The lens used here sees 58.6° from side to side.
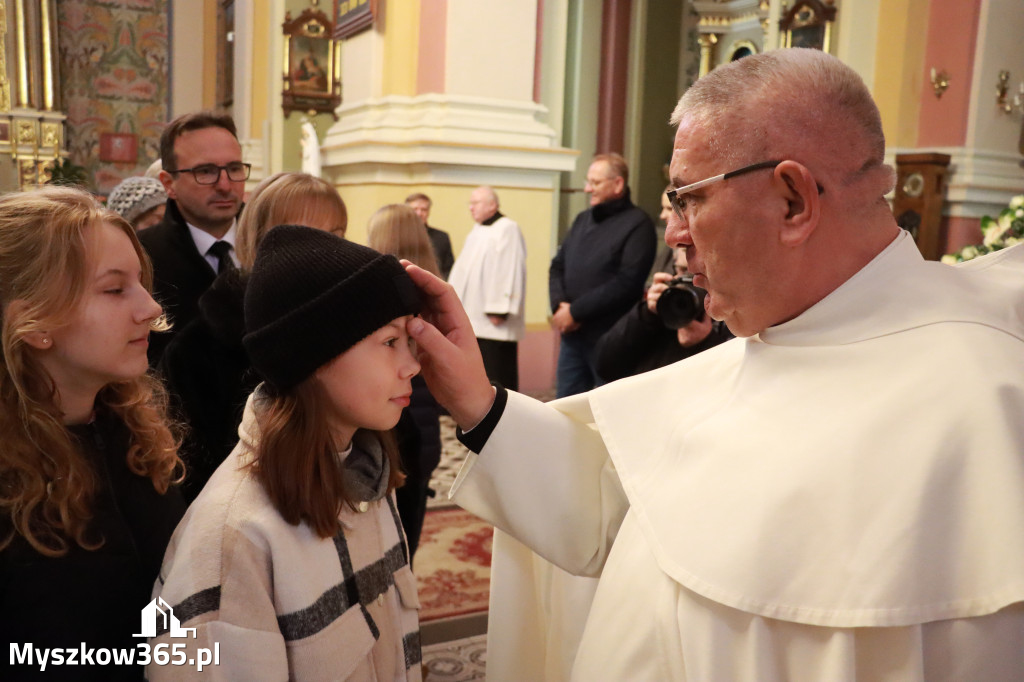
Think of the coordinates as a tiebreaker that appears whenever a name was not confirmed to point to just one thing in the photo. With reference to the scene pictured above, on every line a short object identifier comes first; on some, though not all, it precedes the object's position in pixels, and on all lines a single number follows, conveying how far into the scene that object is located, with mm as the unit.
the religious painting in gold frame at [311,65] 10516
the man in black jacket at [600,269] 5172
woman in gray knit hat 3441
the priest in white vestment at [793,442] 1196
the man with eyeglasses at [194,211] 2617
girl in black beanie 1332
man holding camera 2848
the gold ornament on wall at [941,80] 7266
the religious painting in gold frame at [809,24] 7656
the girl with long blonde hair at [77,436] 1452
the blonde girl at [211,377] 2131
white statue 8641
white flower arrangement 4098
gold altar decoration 10992
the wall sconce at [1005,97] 7223
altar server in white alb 5980
